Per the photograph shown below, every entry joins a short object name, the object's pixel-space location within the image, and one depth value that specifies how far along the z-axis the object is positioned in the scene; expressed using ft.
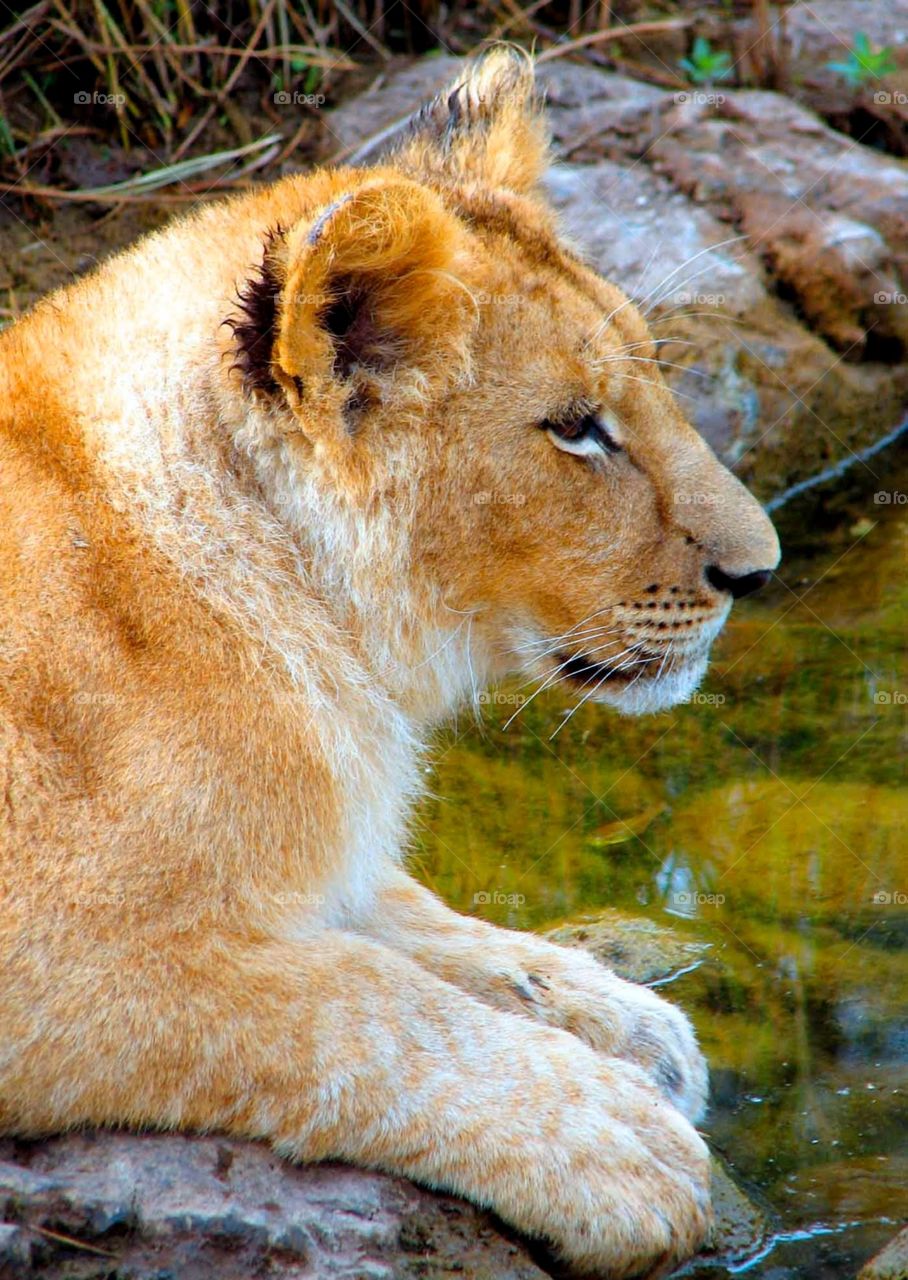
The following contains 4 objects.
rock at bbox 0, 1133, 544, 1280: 22.99
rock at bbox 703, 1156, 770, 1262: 27.17
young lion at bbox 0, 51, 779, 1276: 24.90
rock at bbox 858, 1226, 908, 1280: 24.73
